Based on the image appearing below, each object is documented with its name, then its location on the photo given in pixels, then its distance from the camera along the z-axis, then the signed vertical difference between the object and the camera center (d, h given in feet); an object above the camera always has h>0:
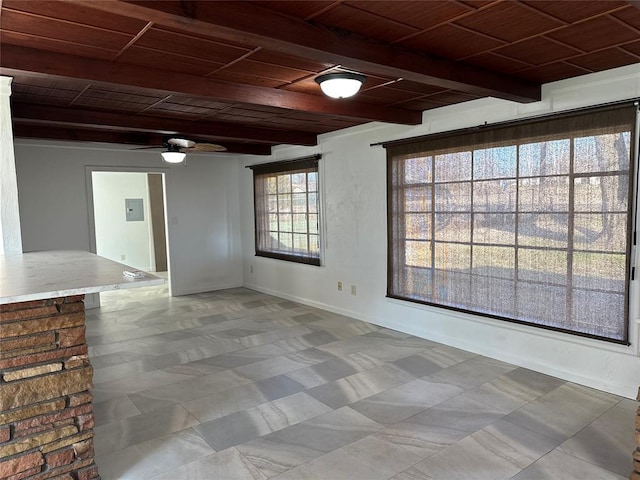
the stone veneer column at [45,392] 6.21 -2.63
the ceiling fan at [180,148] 14.67 +2.16
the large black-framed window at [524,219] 9.95 -0.53
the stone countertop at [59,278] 5.64 -0.97
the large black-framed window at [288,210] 19.02 -0.16
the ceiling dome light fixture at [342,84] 9.29 +2.57
